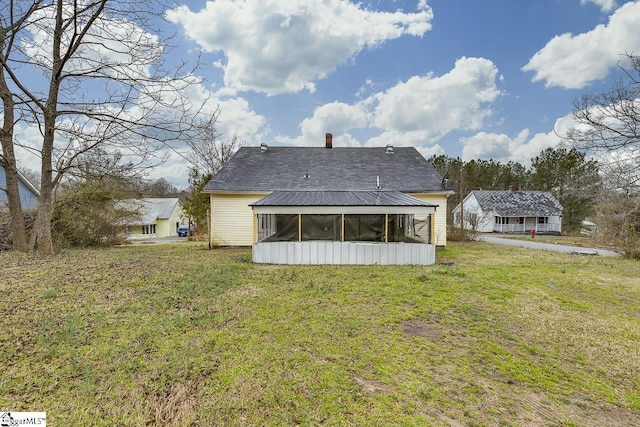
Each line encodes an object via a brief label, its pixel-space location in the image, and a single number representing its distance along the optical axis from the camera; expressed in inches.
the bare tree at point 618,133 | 366.6
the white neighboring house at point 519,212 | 1371.8
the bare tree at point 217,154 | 1056.7
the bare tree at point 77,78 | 301.1
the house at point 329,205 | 407.5
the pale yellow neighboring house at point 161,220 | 1360.7
